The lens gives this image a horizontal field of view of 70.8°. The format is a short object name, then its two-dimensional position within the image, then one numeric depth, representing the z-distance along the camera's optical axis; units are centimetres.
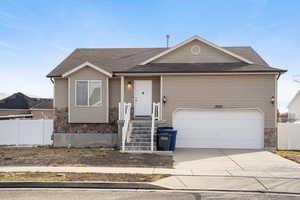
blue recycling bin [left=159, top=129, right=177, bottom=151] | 1052
